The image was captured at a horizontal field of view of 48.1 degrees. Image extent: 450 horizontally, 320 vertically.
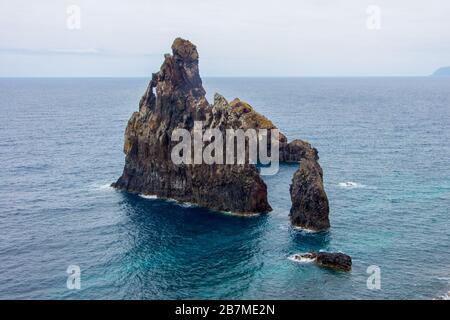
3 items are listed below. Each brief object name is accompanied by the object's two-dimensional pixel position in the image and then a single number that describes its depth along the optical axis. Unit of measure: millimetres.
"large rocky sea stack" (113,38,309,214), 103312
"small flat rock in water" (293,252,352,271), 76750
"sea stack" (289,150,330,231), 92688
